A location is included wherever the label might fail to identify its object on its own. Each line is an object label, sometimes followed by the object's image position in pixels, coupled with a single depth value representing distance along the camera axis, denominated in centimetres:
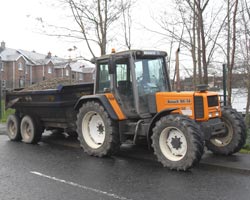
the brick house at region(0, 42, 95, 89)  5406
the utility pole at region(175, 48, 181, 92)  684
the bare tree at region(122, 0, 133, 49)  1428
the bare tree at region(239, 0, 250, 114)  1088
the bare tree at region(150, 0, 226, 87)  1029
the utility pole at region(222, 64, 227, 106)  971
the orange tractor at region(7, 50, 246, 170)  670
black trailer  928
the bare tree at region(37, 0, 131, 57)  1398
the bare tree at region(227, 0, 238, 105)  998
